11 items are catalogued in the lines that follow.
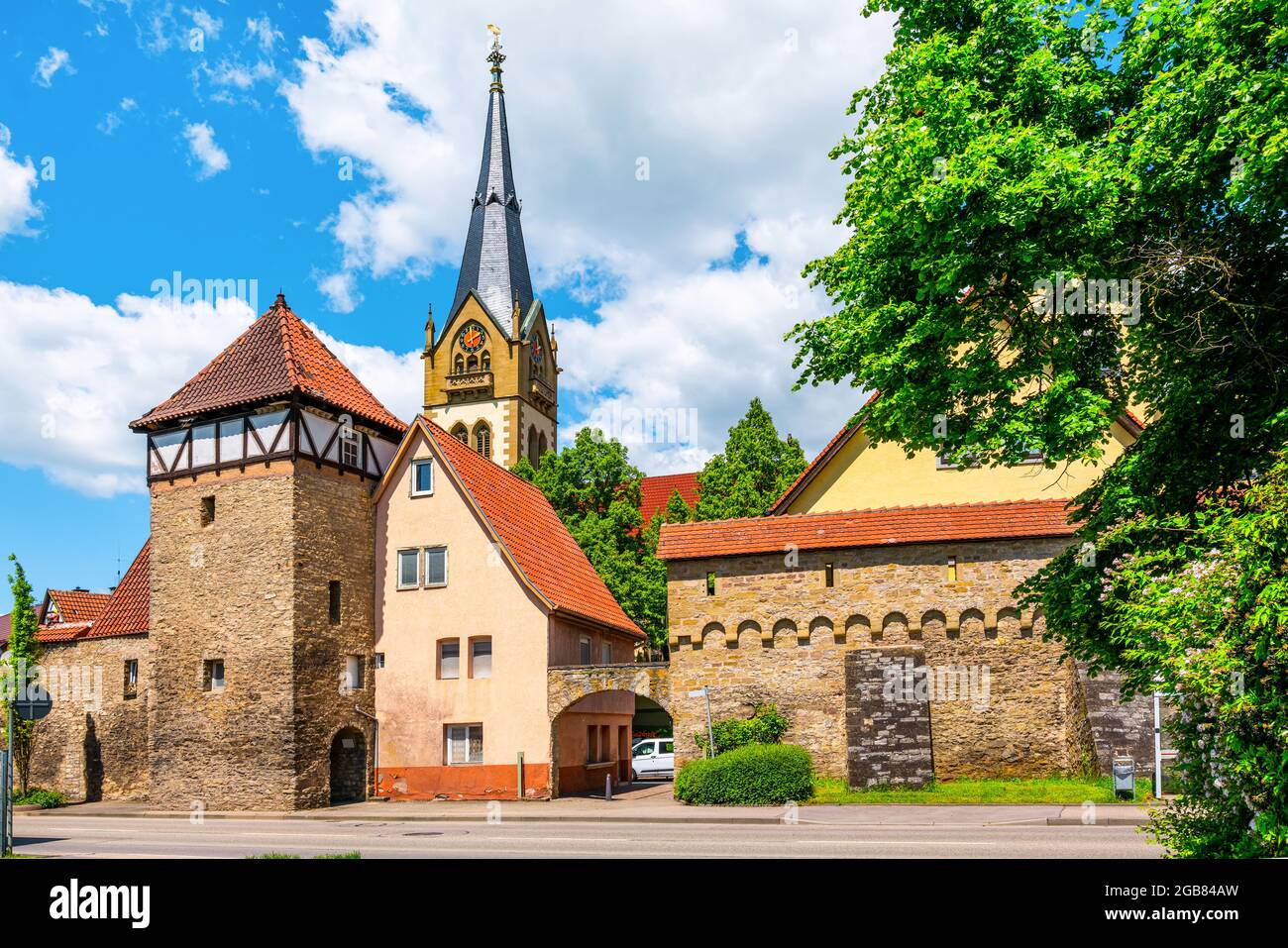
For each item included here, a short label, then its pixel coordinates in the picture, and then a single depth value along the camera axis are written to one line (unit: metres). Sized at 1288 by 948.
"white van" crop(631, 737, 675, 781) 41.44
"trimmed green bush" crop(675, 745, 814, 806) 24.66
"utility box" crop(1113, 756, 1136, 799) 22.31
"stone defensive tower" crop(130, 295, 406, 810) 29.86
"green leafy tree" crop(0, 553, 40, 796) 36.00
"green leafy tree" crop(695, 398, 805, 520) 46.84
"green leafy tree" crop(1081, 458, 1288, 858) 8.21
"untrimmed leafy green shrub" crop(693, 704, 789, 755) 27.25
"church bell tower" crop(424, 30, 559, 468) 75.38
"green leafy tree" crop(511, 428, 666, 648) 44.19
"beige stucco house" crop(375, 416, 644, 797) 31.12
